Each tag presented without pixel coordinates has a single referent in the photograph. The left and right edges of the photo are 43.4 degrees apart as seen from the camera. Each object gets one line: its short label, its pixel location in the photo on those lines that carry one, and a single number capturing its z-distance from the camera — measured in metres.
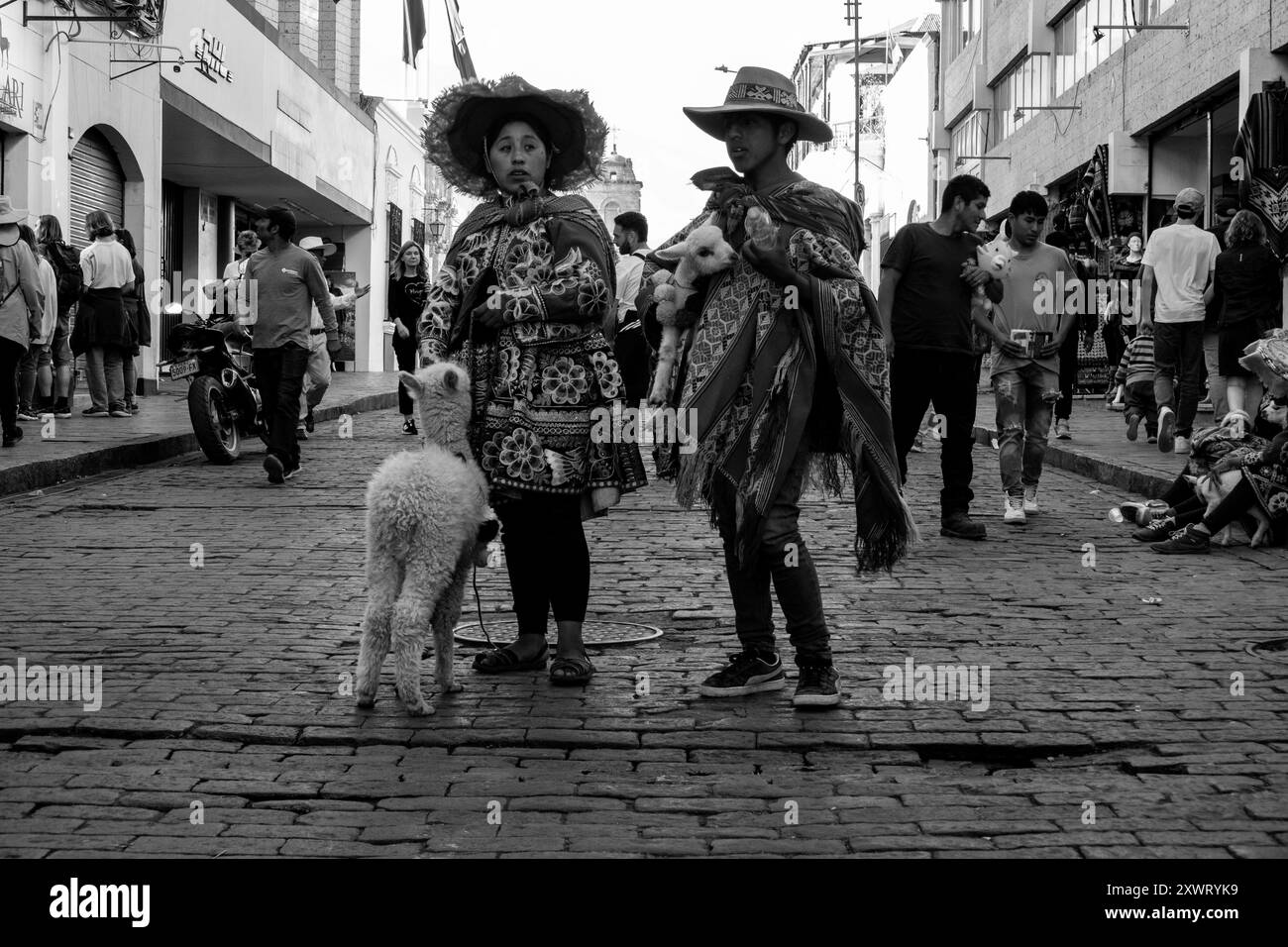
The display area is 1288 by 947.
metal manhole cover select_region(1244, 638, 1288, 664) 5.84
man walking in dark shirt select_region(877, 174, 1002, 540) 9.12
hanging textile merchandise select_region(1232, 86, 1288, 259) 16.39
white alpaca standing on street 4.91
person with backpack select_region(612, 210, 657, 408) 12.29
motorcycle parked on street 12.98
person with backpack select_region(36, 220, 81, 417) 15.50
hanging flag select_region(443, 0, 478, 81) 46.75
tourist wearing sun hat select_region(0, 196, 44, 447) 12.23
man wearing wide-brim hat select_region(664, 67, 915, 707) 5.05
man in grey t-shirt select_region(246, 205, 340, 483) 11.88
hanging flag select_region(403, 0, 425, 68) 42.53
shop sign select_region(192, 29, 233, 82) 23.94
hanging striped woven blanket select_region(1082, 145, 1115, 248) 25.52
